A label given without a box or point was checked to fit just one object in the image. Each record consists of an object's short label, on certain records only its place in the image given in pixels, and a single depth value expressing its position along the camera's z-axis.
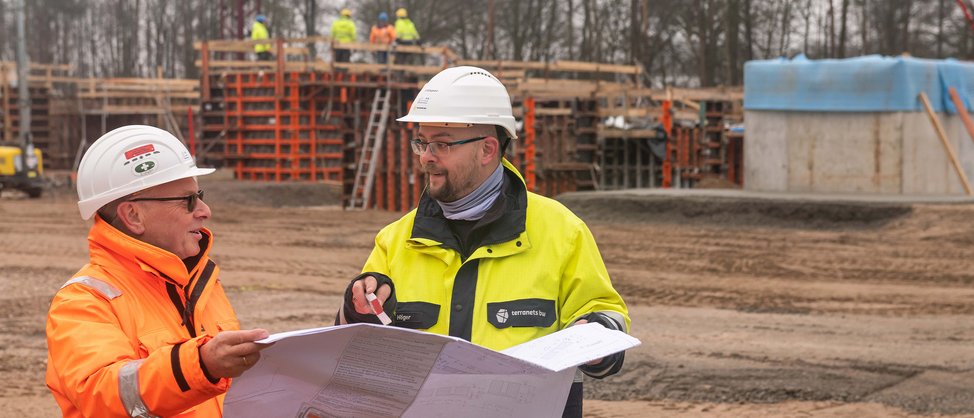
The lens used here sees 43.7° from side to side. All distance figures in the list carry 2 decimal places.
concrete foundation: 21.38
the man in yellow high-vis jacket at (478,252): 3.53
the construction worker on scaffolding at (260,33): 32.09
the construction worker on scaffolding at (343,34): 29.58
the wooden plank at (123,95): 35.03
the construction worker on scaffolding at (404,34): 30.09
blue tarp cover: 21.34
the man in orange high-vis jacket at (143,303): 2.91
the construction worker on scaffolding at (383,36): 29.69
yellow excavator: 27.83
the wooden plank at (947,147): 20.81
